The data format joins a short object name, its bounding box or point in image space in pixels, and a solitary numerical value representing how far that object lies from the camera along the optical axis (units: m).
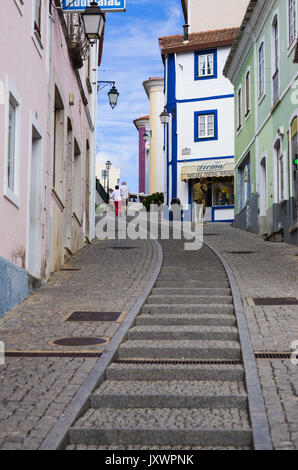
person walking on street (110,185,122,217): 33.44
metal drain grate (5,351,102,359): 7.58
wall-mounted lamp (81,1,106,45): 12.27
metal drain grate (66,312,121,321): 9.44
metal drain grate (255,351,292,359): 7.39
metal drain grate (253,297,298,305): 10.19
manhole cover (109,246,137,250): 18.22
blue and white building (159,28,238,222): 35.59
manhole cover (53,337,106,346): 8.11
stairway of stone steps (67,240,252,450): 5.54
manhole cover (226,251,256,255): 16.97
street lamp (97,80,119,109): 22.30
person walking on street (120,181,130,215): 34.59
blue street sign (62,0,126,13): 12.47
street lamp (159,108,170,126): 32.75
